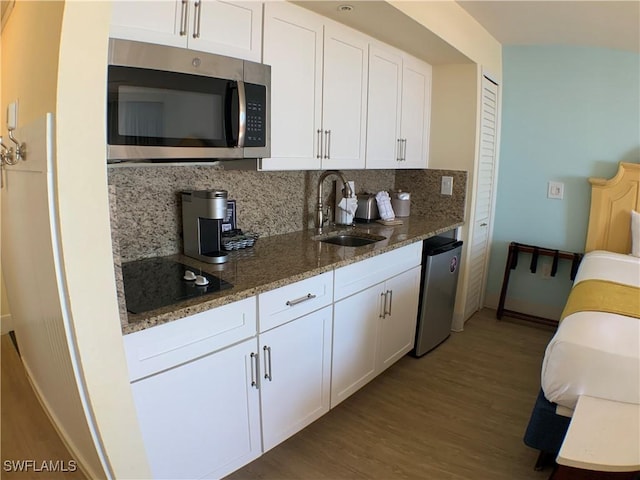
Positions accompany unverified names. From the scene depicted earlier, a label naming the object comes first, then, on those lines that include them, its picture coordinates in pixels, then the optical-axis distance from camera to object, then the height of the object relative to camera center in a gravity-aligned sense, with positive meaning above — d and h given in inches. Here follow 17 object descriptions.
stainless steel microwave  56.9 +12.0
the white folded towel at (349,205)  112.1 -4.2
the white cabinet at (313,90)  78.5 +20.5
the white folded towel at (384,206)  122.3 -4.6
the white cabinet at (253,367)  55.7 -28.6
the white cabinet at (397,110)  105.0 +22.1
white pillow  119.4 -10.4
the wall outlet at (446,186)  131.0 +1.9
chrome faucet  107.2 -1.2
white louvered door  131.5 -1.3
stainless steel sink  103.7 -12.3
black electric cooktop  56.5 -14.8
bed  66.1 -25.5
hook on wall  54.6 +3.8
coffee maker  72.5 -6.7
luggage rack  135.9 -22.9
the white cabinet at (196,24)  57.6 +24.0
